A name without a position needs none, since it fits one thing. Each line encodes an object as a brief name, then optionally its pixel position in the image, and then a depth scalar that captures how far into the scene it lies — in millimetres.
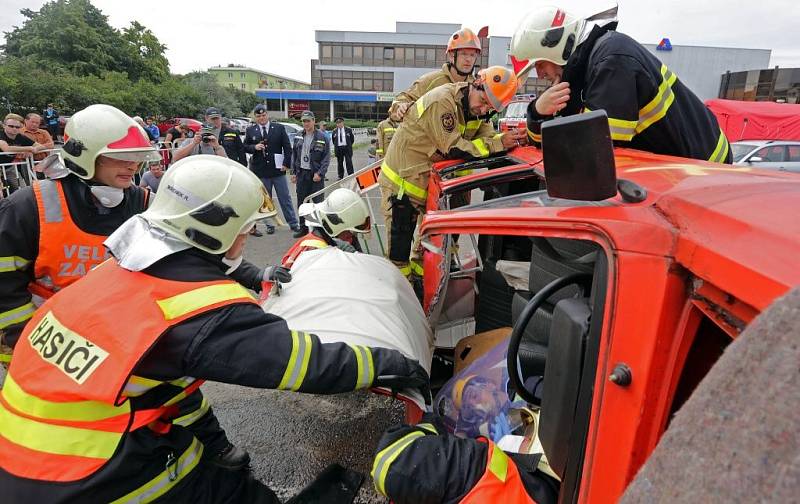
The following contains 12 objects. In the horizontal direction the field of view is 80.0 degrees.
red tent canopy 17453
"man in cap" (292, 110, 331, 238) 8219
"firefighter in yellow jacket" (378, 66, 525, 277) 3365
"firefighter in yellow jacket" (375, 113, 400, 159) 6438
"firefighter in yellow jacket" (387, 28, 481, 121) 4582
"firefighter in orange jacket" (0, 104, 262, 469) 2291
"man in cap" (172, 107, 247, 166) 6902
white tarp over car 1985
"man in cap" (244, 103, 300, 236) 7582
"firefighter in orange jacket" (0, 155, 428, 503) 1398
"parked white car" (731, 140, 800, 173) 11375
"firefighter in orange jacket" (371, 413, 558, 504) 1264
